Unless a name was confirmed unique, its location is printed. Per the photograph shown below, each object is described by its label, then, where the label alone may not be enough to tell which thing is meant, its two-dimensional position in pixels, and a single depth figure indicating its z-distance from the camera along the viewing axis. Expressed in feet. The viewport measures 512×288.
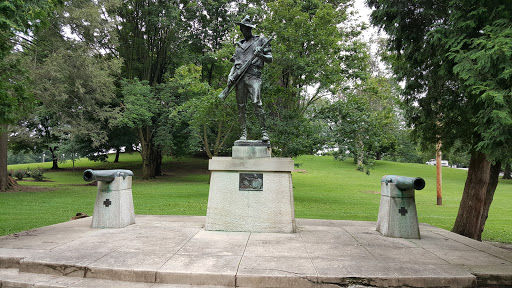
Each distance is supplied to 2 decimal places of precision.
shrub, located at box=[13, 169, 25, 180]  92.63
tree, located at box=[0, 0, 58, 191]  23.02
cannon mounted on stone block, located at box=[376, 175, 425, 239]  22.03
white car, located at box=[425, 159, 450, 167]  212.64
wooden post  58.89
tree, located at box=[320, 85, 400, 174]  47.39
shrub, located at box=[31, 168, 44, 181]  92.94
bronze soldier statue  24.72
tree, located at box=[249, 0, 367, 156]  46.01
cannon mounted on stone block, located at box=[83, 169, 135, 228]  23.30
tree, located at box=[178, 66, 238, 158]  53.21
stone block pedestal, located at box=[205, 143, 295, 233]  22.75
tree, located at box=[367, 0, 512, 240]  15.67
